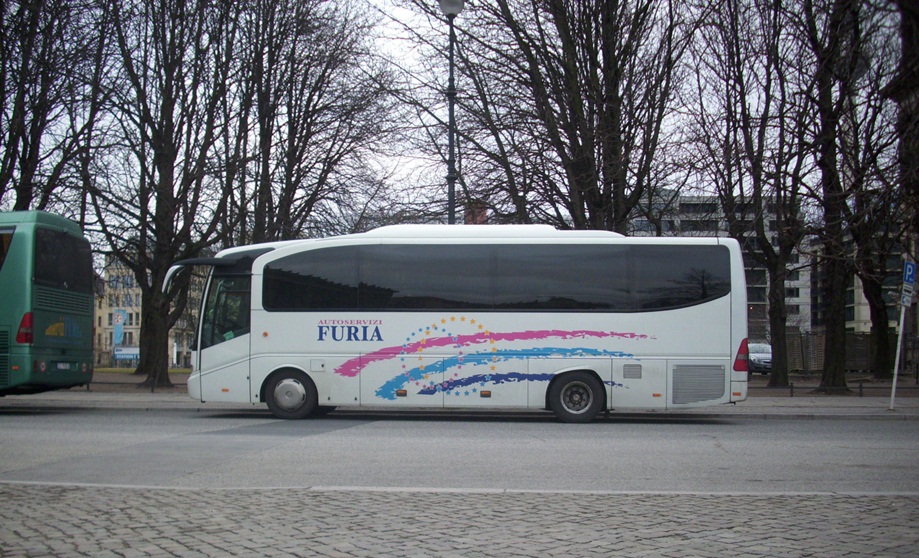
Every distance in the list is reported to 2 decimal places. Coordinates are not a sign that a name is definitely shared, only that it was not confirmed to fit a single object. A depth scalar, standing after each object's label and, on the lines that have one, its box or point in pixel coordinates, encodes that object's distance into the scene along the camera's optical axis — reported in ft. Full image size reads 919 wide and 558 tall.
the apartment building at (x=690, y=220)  83.13
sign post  61.67
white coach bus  51.67
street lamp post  65.87
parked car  156.46
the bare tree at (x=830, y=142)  66.18
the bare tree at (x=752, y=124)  72.28
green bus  55.93
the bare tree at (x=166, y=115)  86.94
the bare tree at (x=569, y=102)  77.00
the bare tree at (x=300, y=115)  91.50
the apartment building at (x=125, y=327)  119.65
